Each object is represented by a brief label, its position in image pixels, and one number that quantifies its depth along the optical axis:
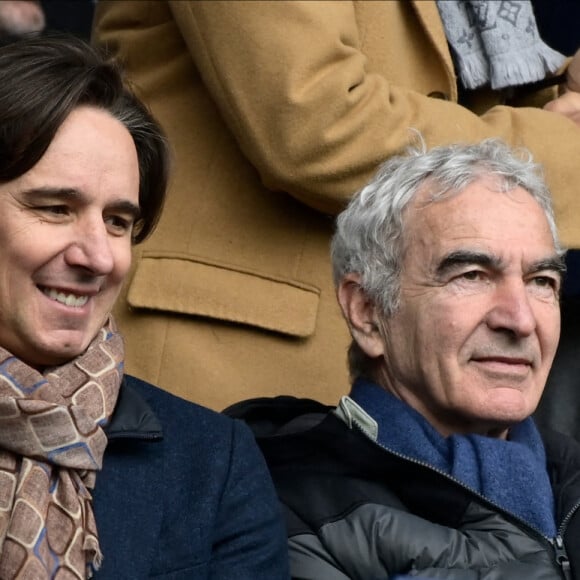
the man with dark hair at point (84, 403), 6.17
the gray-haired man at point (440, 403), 6.59
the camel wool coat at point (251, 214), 7.75
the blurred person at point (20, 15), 10.66
